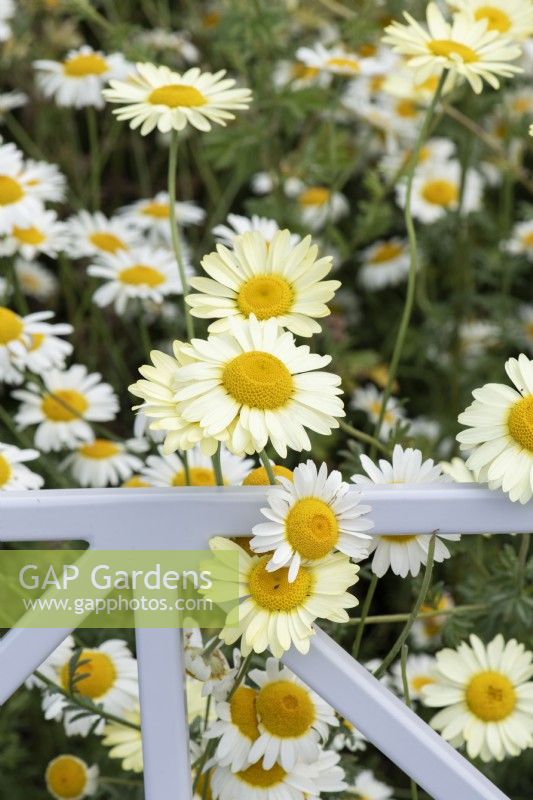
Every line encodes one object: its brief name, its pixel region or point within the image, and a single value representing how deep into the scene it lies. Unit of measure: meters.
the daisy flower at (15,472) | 0.83
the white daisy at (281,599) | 0.73
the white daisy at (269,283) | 0.76
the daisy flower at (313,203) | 1.24
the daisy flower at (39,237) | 0.93
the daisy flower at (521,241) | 1.31
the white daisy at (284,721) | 0.77
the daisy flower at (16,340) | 0.87
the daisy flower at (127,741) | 0.83
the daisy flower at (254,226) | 0.90
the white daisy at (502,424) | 0.74
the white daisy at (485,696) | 0.82
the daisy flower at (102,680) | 0.84
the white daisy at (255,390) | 0.73
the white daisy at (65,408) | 0.93
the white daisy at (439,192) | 1.28
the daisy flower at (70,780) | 0.85
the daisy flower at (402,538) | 0.77
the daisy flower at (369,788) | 0.86
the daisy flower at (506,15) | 0.89
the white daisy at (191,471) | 0.85
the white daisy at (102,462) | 0.93
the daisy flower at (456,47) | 0.83
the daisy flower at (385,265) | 1.31
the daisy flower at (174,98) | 0.82
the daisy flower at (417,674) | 0.89
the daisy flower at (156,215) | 1.12
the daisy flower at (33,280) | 1.29
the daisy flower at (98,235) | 1.00
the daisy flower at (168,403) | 0.73
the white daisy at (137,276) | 0.96
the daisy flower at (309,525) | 0.73
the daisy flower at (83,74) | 1.07
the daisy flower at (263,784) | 0.78
